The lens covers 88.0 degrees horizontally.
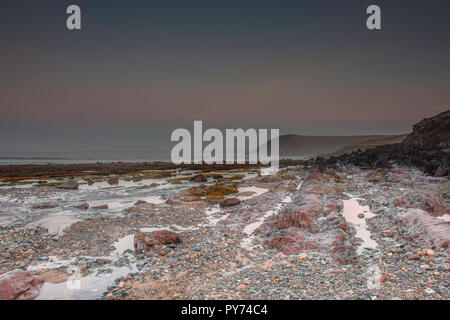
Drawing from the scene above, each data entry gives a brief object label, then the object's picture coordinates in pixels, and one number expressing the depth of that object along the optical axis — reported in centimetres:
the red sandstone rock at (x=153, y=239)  993
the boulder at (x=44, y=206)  1825
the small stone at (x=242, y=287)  660
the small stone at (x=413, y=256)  746
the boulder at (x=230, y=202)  1782
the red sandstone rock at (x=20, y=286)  651
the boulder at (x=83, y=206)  1769
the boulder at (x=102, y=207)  1802
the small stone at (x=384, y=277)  655
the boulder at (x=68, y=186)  2792
